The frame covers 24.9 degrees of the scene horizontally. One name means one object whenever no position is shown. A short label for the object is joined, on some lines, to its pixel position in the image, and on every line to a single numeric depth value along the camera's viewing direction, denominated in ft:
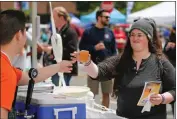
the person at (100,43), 18.54
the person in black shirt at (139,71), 9.71
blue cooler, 7.00
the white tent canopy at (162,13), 37.01
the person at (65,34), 17.94
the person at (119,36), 45.71
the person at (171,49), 21.46
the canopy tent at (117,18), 78.48
